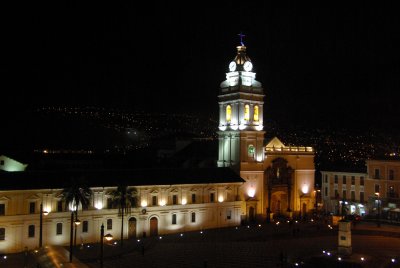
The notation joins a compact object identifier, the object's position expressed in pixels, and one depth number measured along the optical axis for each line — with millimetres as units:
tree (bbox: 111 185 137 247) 50688
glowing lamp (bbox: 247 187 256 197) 67250
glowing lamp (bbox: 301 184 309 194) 73125
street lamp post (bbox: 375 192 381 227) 61775
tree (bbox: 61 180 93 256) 45188
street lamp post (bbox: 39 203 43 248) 44875
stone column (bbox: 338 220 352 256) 45312
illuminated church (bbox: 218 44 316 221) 67438
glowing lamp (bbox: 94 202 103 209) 52500
